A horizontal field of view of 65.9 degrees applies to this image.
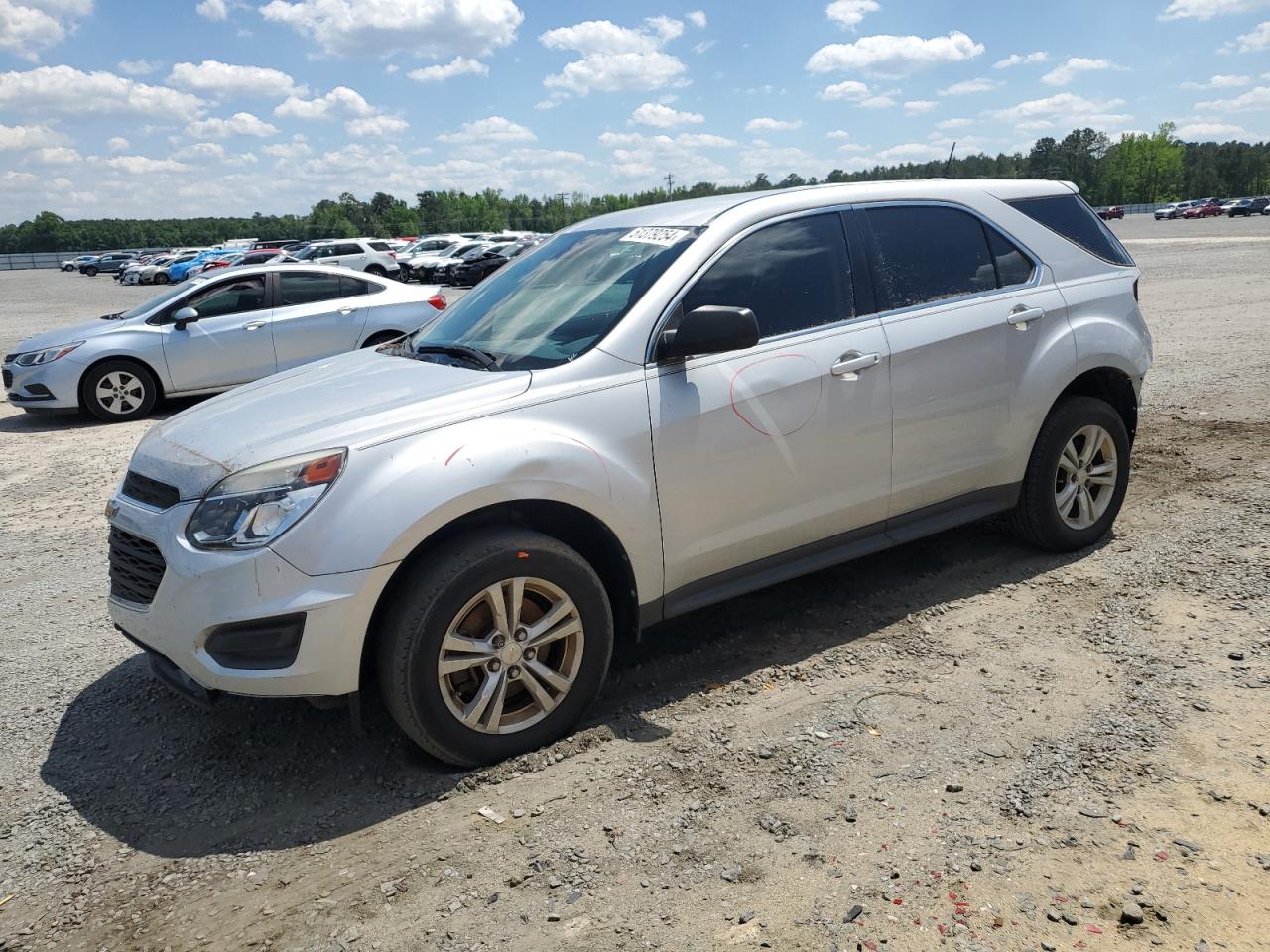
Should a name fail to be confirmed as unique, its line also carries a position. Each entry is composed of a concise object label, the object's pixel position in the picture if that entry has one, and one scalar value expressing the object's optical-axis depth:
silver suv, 3.18
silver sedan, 10.68
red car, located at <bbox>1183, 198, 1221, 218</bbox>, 84.31
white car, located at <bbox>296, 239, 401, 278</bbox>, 35.56
